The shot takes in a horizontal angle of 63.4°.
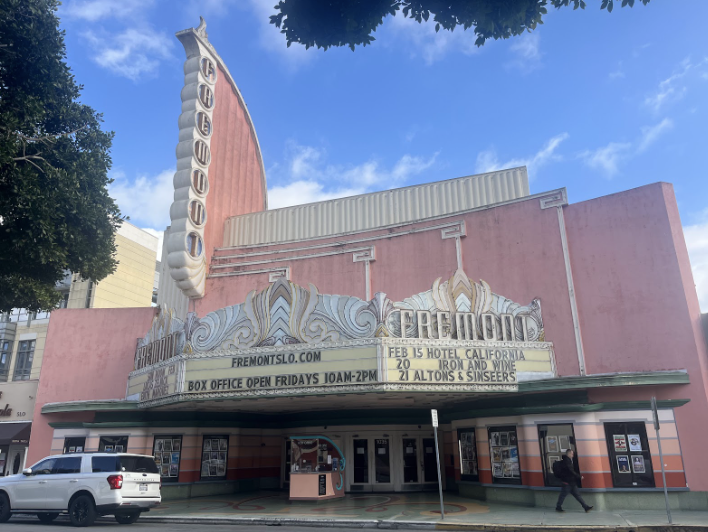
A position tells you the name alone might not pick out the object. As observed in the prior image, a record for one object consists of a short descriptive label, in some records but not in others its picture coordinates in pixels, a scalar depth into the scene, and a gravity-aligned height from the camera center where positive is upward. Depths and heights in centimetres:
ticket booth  1709 -37
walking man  1344 -54
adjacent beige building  2369 +684
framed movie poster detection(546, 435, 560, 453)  1469 +25
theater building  1403 +284
